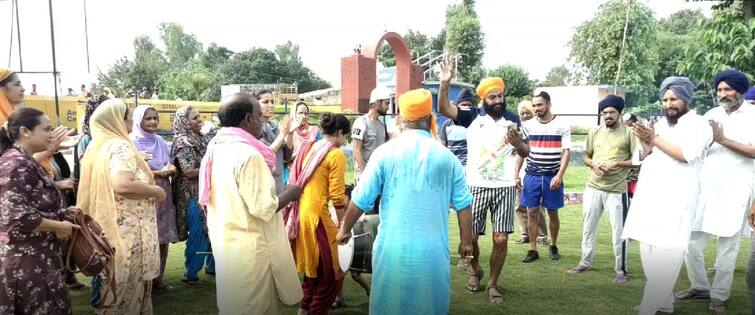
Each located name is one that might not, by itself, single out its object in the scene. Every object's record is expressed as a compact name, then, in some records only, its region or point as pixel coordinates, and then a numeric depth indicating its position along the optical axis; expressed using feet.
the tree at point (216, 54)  243.40
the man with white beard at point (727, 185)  15.40
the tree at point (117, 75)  187.73
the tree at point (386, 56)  161.79
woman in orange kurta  14.10
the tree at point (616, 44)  111.55
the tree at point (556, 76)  239.50
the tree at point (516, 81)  124.77
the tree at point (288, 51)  280.80
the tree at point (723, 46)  27.55
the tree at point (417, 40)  184.32
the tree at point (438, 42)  175.32
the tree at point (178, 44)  268.82
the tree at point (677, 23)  168.80
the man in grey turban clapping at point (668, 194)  13.66
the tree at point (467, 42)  142.92
